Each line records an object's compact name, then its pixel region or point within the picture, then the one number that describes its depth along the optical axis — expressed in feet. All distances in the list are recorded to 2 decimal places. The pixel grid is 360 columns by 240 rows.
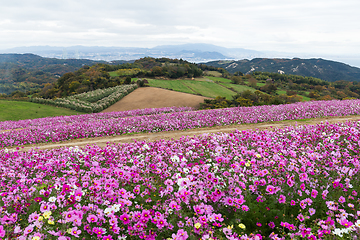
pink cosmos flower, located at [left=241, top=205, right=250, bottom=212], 11.47
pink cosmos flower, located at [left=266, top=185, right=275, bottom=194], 12.37
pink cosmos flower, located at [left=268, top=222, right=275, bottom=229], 11.26
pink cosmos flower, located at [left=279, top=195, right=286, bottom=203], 11.98
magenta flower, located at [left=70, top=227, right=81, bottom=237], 9.30
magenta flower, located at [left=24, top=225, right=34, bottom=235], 9.43
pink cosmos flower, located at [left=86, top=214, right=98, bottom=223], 10.25
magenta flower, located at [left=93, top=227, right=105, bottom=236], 9.69
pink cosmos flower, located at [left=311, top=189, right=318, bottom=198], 12.52
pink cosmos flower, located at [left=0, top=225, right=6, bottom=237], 9.44
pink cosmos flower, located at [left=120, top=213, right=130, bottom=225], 10.39
